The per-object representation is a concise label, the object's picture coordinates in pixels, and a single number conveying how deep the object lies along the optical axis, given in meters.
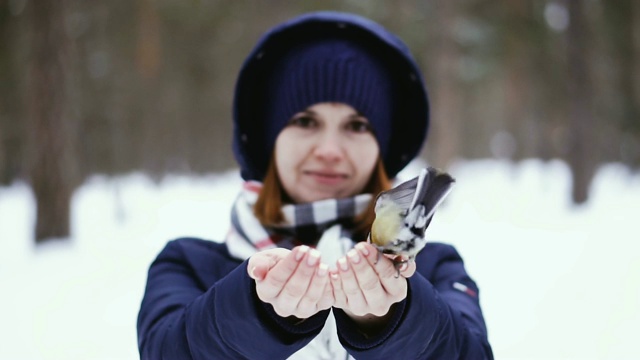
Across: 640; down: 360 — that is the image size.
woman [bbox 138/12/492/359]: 1.11
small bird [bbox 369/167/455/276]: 0.95
